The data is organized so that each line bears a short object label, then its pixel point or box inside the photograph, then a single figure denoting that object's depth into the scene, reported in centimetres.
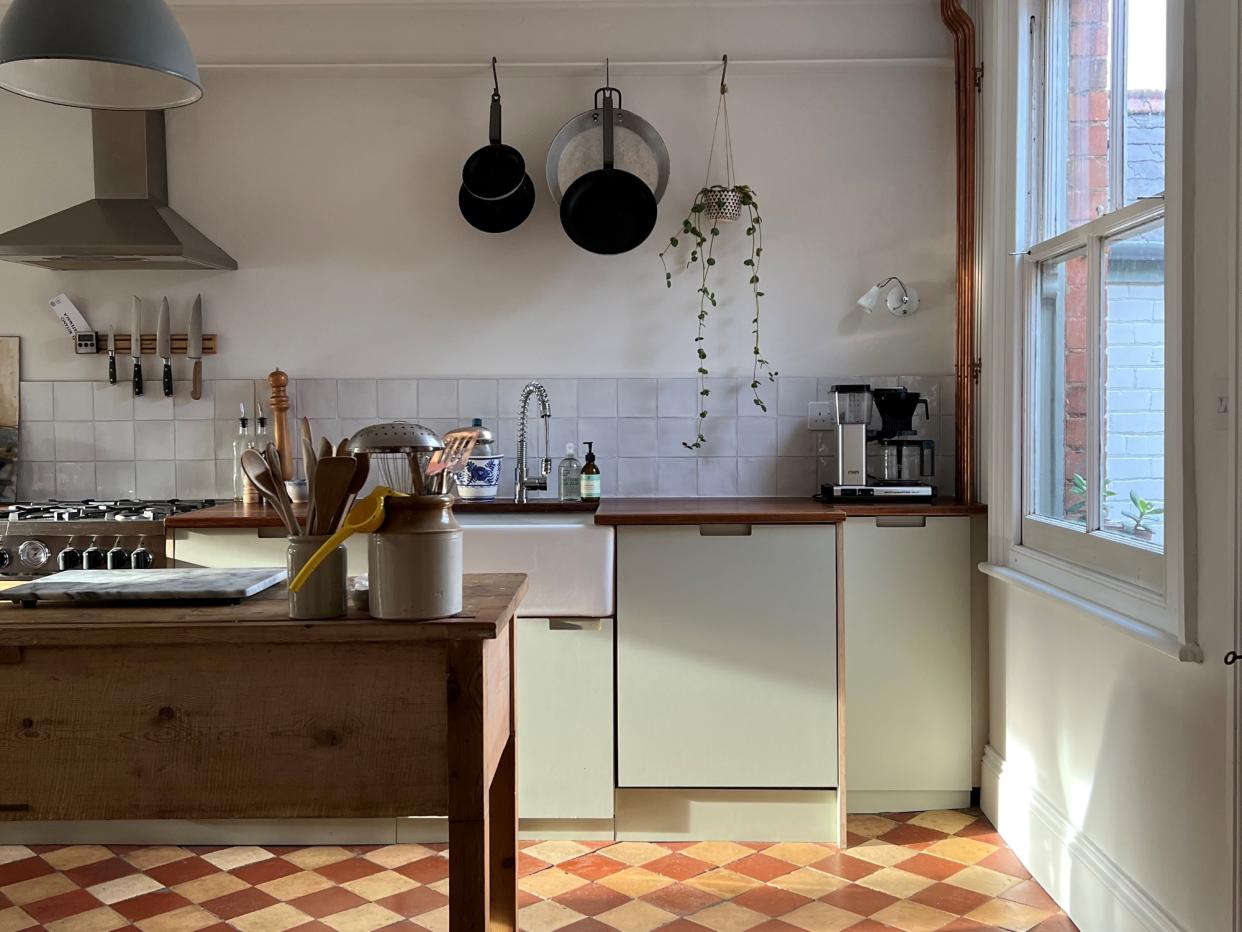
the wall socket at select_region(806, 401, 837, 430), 375
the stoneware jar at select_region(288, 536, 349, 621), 161
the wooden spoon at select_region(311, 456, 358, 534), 163
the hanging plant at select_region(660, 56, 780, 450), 374
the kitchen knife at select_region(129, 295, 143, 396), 375
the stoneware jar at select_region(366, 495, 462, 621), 160
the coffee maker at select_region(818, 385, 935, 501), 347
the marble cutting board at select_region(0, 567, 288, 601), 169
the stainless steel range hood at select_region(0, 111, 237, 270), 344
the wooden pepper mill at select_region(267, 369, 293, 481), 374
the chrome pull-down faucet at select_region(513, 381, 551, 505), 355
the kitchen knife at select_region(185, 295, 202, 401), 372
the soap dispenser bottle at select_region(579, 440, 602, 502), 350
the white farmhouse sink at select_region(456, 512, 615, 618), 314
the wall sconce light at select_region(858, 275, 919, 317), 373
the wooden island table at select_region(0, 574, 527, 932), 162
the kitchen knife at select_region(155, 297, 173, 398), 374
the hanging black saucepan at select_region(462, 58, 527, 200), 363
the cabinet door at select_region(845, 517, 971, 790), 330
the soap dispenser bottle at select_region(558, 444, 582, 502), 358
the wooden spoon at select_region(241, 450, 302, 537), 165
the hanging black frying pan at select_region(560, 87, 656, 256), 357
